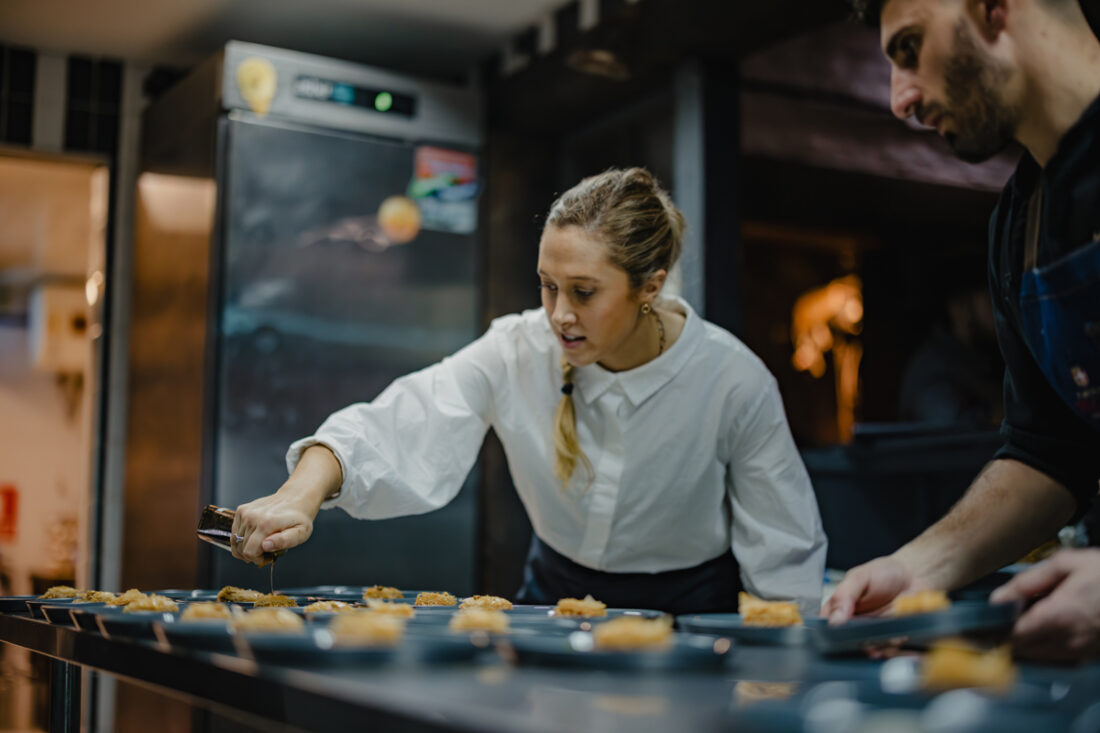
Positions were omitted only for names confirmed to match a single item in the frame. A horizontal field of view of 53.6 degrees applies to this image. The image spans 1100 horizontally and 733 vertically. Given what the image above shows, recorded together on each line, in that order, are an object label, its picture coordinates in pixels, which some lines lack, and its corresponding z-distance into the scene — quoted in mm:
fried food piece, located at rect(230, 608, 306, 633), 920
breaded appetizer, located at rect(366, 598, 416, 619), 1151
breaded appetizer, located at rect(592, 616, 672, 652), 827
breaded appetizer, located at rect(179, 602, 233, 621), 1024
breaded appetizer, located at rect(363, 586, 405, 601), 1458
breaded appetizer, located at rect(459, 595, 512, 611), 1275
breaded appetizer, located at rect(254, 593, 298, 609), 1341
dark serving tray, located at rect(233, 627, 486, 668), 806
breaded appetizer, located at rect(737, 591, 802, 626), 1013
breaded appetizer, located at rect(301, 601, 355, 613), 1219
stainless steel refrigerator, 3100
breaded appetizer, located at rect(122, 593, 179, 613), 1180
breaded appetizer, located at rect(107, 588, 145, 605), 1270
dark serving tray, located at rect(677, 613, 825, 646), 957
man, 1110
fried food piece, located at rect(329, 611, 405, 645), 853
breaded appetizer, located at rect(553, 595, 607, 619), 1166
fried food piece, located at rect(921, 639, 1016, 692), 662
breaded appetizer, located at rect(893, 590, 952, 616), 915
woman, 1808
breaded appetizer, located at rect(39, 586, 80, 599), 1450
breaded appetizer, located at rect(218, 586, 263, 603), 1400
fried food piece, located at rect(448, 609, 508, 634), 982
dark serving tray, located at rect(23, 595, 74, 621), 1322
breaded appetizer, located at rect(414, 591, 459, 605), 1373
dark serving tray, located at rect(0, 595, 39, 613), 1434
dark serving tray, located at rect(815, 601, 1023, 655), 863
